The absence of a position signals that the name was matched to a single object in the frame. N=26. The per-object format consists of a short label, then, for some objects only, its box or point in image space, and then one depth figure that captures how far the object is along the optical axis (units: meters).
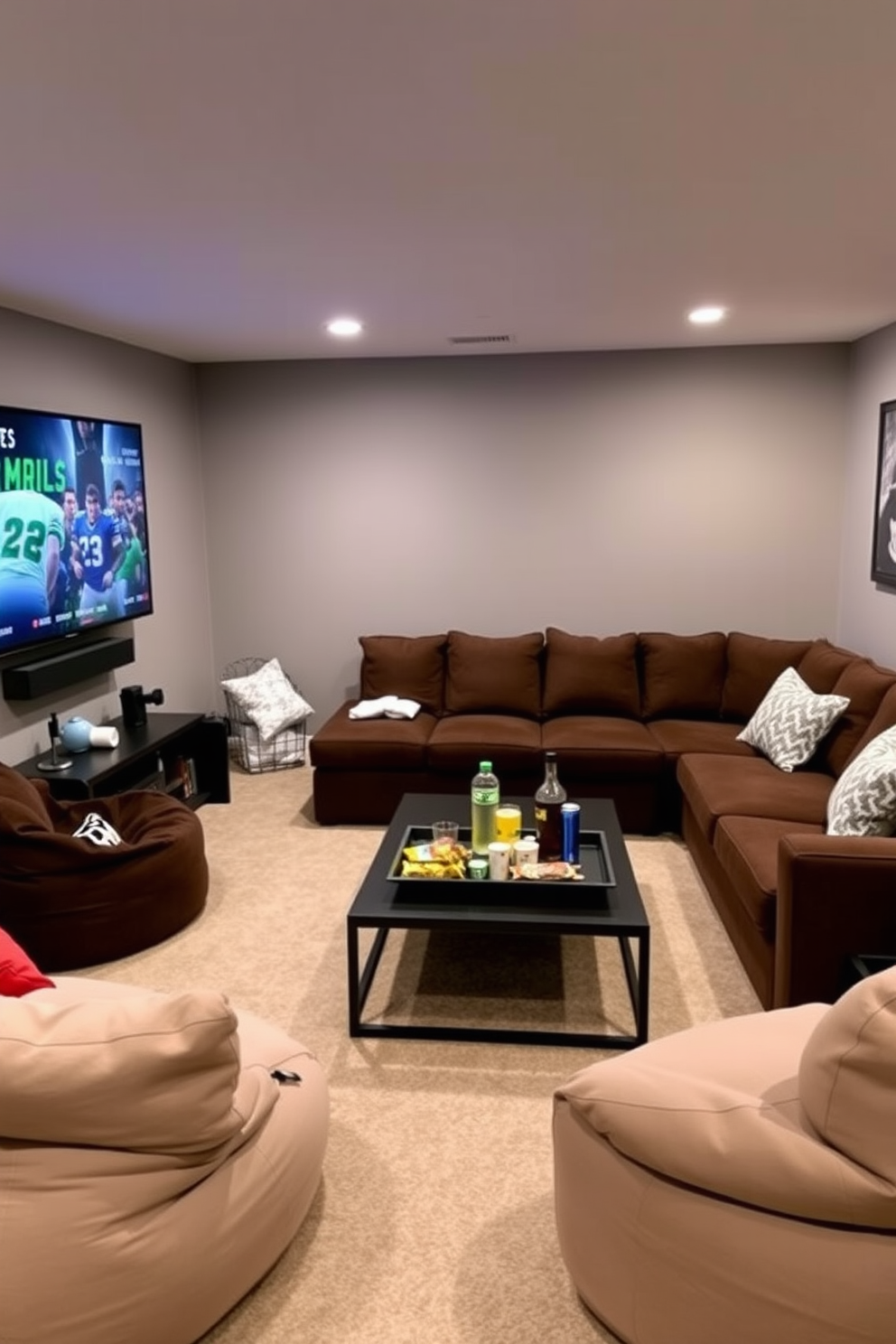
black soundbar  3.62
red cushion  1.85
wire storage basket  5.26
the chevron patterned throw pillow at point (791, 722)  3.74
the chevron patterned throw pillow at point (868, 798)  2.70
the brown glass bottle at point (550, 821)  2.93
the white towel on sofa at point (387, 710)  4.75
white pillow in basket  5.18
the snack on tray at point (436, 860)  2.83
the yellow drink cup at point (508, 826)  2.95
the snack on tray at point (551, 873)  2.78
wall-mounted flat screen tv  3.56
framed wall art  4.24
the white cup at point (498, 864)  2.80
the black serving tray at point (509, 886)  2.77
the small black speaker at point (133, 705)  4.26
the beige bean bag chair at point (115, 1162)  1.41
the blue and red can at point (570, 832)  2.88
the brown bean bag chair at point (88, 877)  2.92
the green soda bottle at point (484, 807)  2.97
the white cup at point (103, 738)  3.92
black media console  3.60
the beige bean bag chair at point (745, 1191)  1.33
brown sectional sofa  3.13
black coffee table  2.58
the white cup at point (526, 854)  2.85
